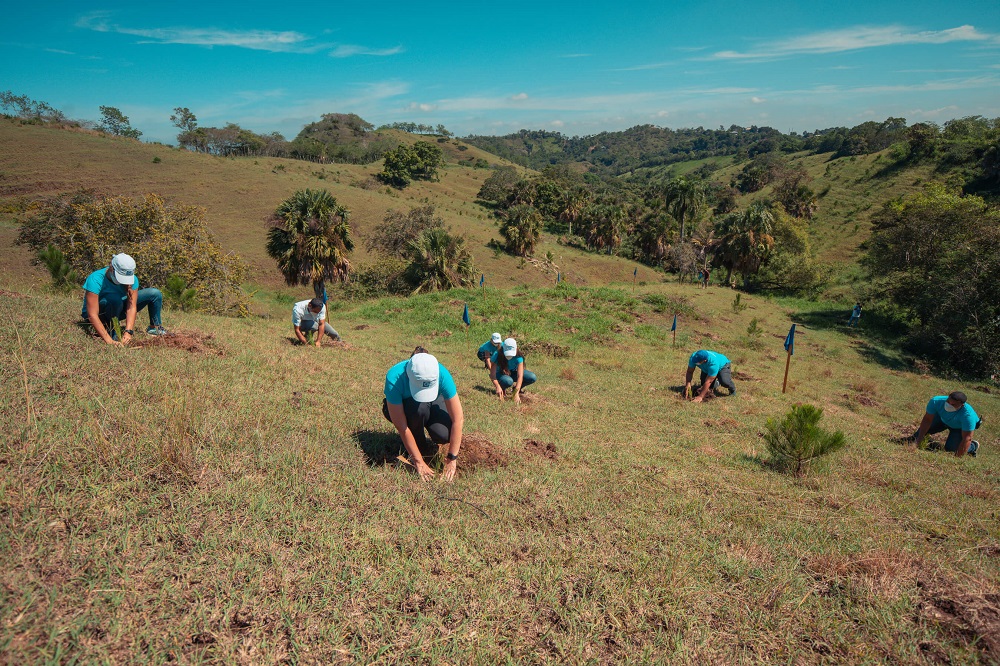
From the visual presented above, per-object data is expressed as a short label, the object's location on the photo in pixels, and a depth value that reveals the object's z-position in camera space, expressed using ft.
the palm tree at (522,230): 171.57
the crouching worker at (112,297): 21.88
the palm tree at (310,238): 83.46
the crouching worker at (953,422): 26.99
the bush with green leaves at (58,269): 37.09
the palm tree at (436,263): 95.55
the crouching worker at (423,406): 15.44
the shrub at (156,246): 57.11
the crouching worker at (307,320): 37.55
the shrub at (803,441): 21.17
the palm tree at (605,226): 205.36
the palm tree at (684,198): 163.12
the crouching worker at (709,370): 37.60
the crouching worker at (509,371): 31.91
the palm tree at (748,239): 127.65
